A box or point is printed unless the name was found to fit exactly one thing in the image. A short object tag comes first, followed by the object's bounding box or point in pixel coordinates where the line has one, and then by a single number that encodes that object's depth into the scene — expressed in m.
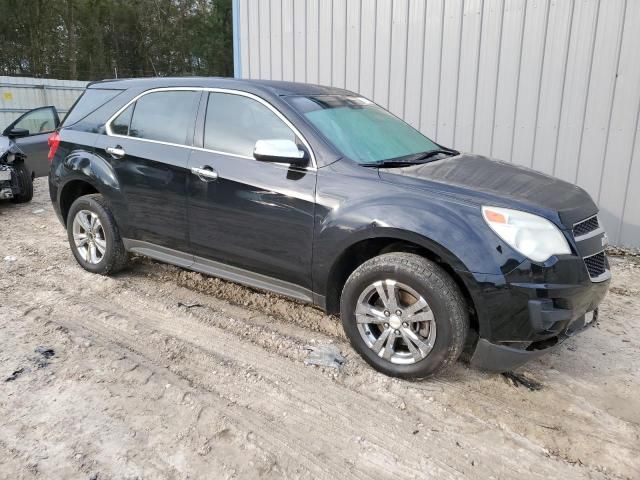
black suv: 2.79
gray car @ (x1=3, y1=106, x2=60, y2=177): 8.98
